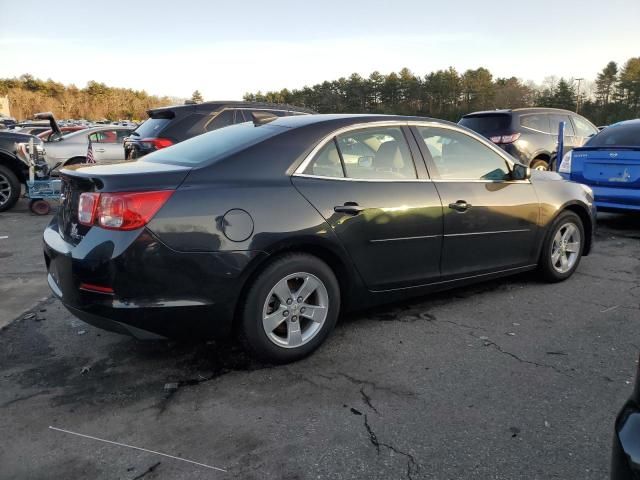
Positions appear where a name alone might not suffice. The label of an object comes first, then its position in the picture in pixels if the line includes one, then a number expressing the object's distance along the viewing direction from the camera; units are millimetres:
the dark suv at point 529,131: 10094
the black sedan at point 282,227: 2936
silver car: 11875
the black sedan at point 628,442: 1377
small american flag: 11395
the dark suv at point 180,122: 7520
